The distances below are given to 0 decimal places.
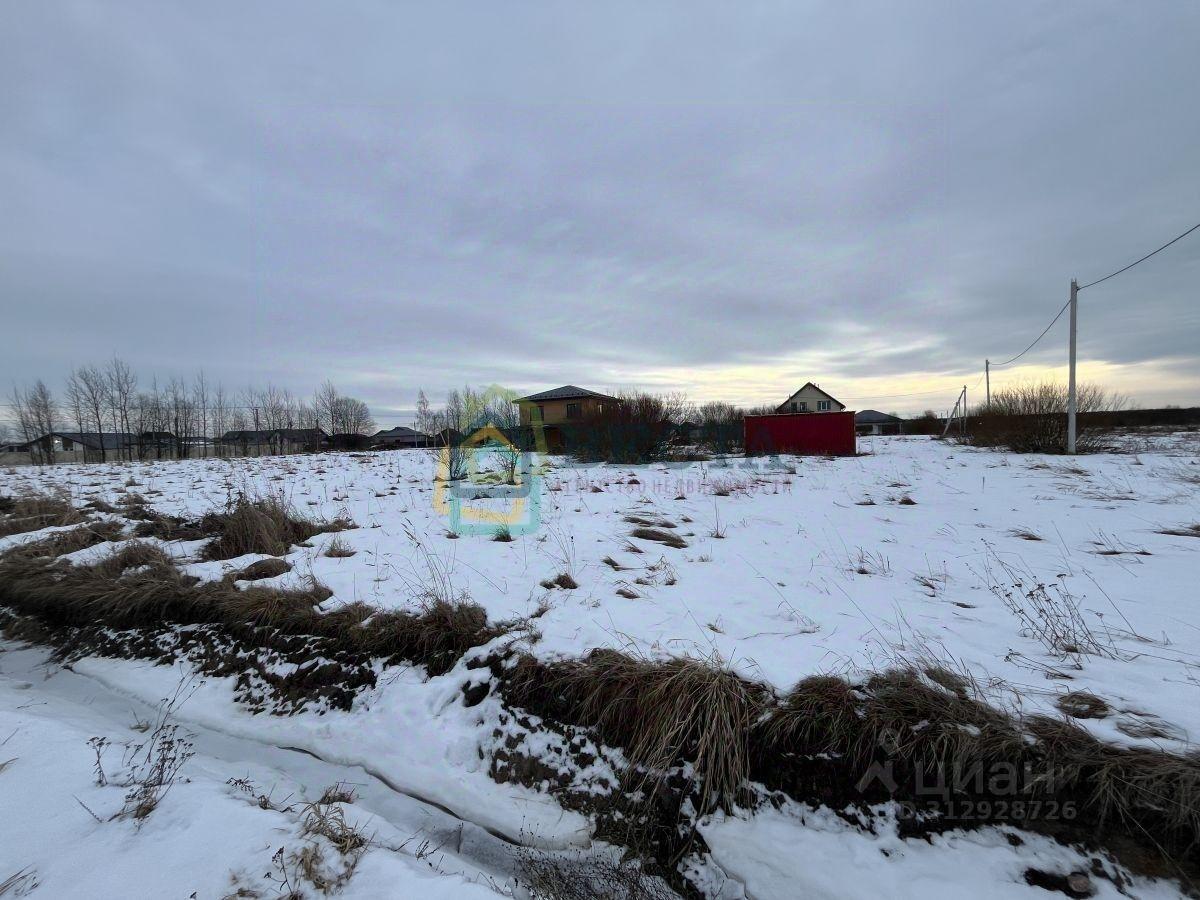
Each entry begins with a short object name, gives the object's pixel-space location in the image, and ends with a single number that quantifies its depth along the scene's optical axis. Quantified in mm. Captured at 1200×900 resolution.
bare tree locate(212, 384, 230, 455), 47219
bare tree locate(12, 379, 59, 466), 40500
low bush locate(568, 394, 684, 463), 17797
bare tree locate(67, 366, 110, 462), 39438
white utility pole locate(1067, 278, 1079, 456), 15398
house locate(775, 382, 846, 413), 50781
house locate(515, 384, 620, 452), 18797
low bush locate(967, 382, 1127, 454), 16828
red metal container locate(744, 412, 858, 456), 19967
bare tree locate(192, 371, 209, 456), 45781
